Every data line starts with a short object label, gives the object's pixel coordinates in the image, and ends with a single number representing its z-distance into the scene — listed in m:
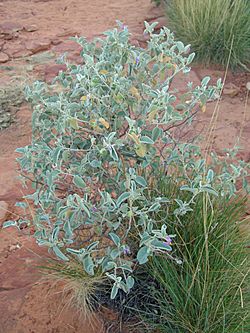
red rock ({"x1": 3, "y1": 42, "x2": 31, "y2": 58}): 4.13
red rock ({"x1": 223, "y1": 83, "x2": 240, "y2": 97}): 3.64
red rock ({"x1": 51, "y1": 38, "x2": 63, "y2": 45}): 4.33
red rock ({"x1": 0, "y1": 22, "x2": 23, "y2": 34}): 4.52
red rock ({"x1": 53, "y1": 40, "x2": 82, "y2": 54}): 4.17
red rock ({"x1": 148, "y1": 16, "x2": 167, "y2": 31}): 4.47
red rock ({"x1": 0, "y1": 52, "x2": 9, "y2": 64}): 4.04
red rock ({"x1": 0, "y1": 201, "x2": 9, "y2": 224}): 2.55
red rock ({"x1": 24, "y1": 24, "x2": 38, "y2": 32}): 4.58
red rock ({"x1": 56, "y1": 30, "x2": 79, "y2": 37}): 4.47
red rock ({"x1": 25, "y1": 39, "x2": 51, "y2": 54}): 4.21
